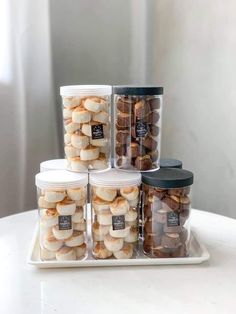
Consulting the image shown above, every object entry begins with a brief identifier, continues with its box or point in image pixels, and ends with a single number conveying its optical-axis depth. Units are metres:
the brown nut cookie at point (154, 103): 0.86
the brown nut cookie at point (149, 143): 0.87
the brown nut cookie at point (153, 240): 0.82
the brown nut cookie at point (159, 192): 0.81
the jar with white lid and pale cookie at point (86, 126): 0.84
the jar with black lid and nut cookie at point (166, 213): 0.80
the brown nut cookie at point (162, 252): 0.82
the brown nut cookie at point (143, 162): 0.88
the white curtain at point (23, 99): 1.21
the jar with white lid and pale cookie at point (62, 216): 0.79
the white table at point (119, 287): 0.66
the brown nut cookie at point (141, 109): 0.85
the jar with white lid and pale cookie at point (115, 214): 0.80
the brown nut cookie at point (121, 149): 0.89
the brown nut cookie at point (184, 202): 0.81
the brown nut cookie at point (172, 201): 0.80
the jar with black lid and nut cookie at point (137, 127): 0.85
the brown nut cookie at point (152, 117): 0.86
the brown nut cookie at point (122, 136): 0.88
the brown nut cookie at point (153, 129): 0.87
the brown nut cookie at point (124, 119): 0.86
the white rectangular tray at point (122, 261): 0.79
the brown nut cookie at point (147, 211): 0.83
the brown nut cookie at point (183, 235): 0.83
